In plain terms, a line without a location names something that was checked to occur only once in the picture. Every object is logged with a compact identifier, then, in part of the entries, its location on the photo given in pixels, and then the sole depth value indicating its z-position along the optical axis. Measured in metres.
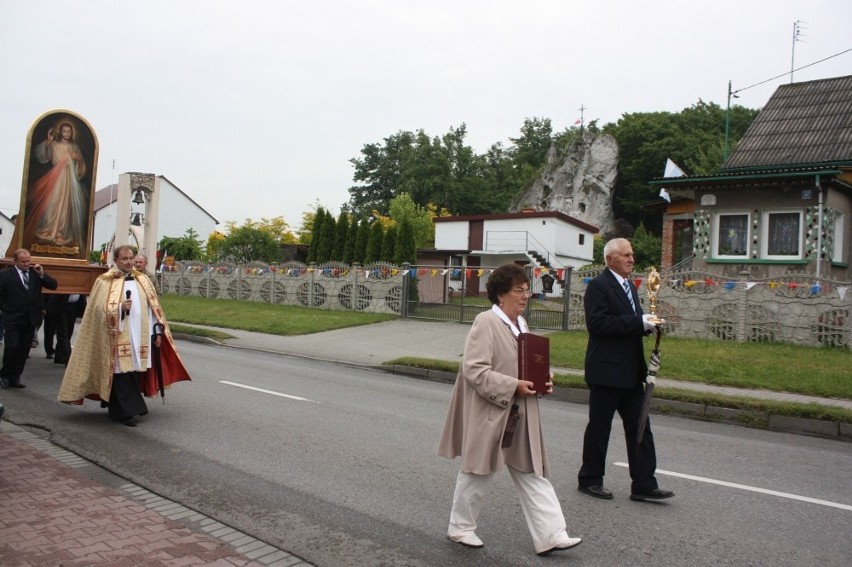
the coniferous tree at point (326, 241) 35.09
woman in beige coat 4.05
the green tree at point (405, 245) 32.22
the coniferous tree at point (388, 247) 32.88
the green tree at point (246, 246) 38.03
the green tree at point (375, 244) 33.21
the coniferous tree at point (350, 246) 34.38
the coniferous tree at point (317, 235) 35.34
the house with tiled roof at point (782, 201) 19.20
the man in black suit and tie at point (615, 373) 5.23
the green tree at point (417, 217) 57.56
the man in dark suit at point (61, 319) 11.22
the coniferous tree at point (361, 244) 33.94
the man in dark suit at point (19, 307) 9.30
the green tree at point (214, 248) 39.65
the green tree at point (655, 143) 57.19
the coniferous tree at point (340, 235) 34.84
